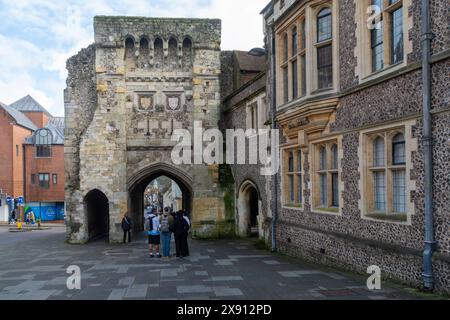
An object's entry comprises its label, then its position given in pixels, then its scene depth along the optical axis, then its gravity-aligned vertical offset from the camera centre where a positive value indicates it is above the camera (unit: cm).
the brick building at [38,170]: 4500 +51
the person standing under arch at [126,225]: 2075 -227
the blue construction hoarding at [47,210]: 4597 -342
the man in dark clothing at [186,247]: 1497 -237
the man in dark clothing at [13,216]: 4379 -380
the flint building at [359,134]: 842 +83
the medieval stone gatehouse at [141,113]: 2177 +287
